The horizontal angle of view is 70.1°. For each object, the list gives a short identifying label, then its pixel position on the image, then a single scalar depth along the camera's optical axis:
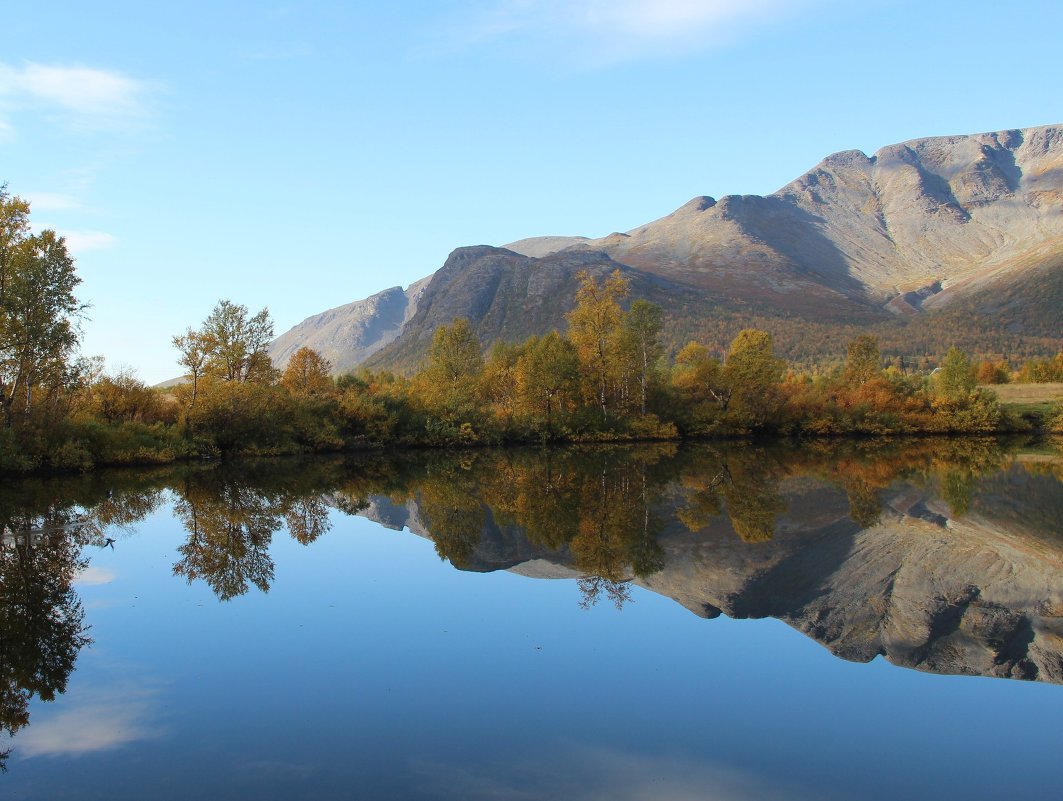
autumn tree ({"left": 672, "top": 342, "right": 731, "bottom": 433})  58.91
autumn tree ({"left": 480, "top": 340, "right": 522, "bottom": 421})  59.88
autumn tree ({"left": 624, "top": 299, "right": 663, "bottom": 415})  55.72
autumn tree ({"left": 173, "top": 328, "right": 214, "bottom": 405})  44.19
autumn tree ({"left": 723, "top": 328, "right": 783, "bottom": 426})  58.78
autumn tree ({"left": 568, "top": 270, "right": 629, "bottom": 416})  55.12
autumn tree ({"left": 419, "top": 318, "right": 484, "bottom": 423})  52.51
